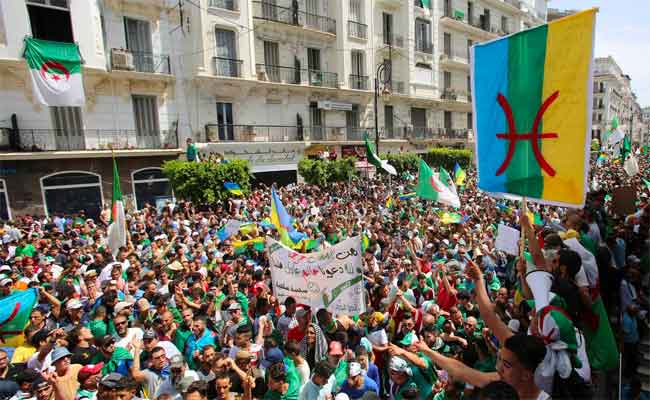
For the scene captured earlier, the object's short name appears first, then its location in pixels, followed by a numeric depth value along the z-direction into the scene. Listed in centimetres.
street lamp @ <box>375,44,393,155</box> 2797
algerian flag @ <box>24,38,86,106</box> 1474
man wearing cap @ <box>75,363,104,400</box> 332
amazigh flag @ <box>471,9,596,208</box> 287
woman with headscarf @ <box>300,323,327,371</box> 406
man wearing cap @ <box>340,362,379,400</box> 335
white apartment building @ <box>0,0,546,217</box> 1592
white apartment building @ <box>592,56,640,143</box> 5919
